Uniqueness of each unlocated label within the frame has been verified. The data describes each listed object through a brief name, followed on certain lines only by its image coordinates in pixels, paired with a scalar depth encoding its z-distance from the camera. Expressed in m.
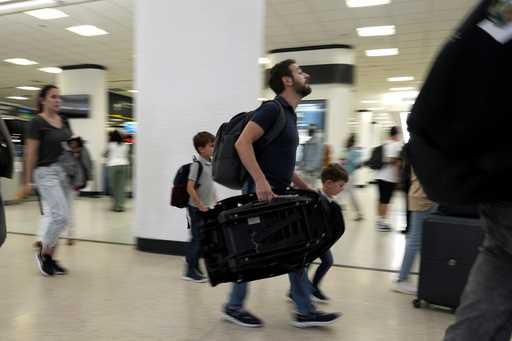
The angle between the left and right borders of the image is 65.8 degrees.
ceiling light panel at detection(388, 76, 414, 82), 13.50
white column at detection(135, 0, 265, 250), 3.88
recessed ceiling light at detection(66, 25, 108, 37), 8.47
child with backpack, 3.16
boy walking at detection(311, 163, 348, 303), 2.65
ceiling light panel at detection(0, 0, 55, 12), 6.71
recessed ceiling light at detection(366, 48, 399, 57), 9.91
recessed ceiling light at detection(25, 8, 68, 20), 7.43
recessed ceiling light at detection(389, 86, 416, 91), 15.55
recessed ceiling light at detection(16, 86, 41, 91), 17.35
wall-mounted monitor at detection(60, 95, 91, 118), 11.51
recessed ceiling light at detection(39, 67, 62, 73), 12.76
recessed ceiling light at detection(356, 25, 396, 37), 8.06
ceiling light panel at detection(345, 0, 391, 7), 6.68
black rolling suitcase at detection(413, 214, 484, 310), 2.42
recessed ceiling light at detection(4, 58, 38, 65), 11.83
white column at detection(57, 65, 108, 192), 11.55
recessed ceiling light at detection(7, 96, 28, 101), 21.08
